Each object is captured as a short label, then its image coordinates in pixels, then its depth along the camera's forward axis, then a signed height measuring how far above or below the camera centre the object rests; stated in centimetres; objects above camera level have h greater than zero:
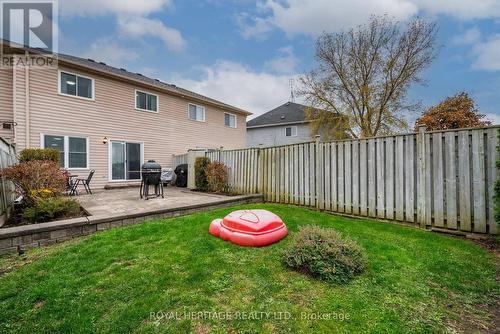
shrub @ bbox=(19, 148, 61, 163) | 747 +53
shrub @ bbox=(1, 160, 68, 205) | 493 -18
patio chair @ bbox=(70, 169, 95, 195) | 834 -54
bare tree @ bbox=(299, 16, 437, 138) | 1712 +726
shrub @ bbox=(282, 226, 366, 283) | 263 -102
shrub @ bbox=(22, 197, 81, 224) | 455 -79
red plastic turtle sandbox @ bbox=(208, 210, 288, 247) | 349 -91
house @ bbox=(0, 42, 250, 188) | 884 +245
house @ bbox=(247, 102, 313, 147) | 2262 +432
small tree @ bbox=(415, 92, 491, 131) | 1378 +324
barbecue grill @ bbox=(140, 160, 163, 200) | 749 -15
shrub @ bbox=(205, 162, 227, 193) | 898 -27
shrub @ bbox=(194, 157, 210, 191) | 962 -12
